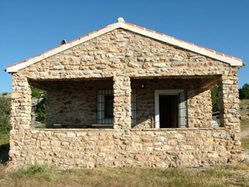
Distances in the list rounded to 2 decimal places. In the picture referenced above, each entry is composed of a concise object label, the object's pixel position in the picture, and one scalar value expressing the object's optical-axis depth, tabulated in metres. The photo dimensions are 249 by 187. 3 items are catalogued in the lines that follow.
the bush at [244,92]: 44.00
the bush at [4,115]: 27.86
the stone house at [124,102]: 10.93
